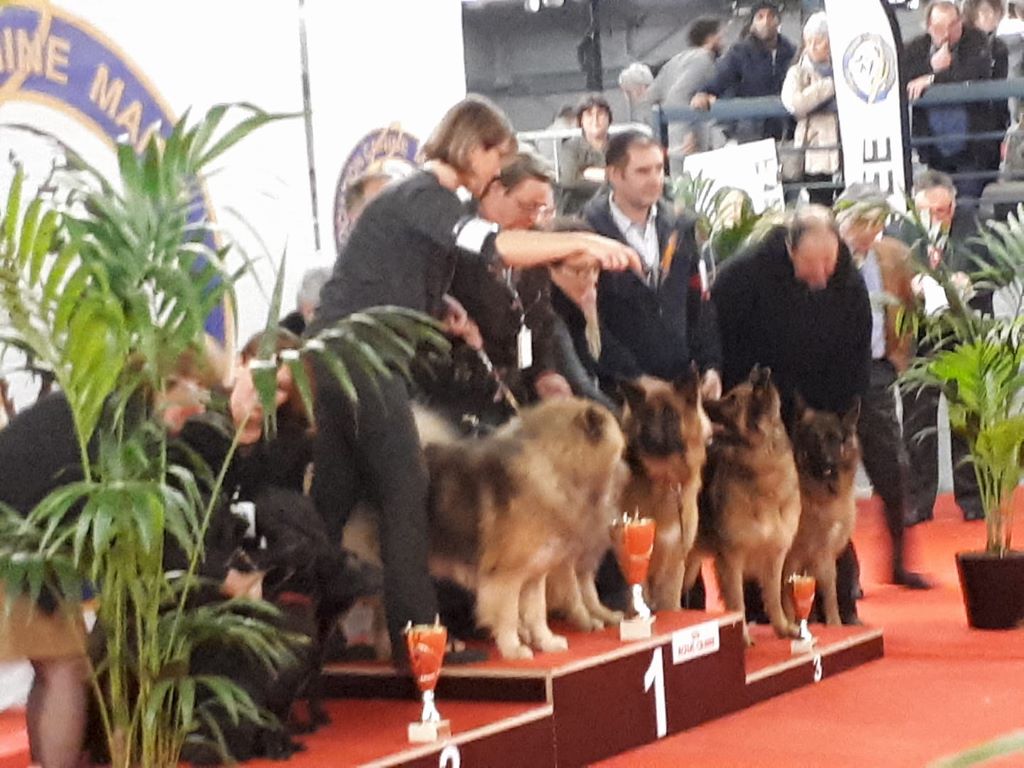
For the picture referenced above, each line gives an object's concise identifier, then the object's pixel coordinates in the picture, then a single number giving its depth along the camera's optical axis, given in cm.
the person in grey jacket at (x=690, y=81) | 1134
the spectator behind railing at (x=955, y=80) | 1096
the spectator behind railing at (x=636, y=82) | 1323
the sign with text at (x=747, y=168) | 950
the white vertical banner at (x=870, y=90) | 986
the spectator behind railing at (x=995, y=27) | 1102
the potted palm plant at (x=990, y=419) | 659
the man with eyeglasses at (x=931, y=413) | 870
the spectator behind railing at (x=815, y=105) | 1077
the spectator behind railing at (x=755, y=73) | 1168
